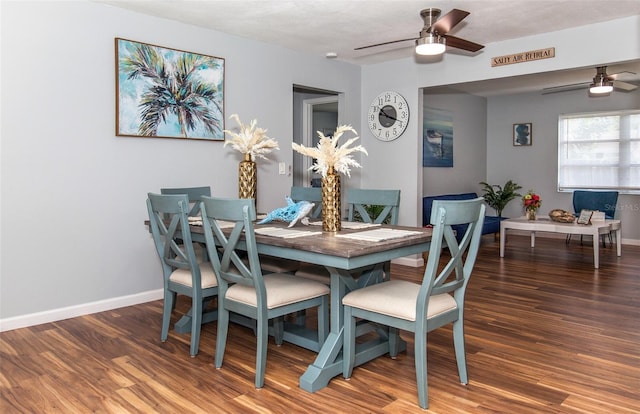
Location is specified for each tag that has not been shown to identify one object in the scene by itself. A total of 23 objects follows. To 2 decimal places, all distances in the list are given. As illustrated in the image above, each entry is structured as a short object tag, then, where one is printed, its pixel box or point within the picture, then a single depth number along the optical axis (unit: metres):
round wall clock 5.79
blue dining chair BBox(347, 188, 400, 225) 3.43
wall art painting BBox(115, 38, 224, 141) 3.95
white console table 5.70
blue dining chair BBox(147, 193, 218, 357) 2.91
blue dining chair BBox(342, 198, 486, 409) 2.26
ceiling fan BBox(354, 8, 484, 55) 3.60
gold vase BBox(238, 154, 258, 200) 3.65
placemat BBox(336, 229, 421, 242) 2.59
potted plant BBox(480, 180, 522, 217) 8.38
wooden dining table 2.30
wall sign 4.70
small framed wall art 8.41
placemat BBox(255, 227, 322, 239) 2.72
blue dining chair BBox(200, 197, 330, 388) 2.47
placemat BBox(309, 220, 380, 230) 3.13
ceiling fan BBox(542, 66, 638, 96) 5.77
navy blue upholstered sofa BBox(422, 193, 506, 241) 6.93
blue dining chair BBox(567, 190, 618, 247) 7.04
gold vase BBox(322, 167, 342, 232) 2.94
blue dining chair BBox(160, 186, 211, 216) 4.05
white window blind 7.36
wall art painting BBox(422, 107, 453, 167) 7.48
